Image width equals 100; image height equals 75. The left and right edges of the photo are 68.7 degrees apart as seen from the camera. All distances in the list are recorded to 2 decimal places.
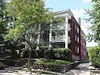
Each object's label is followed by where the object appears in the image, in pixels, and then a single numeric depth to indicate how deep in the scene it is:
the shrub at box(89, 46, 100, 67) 6.60
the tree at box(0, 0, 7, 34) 14.00
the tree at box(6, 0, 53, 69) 9.05
